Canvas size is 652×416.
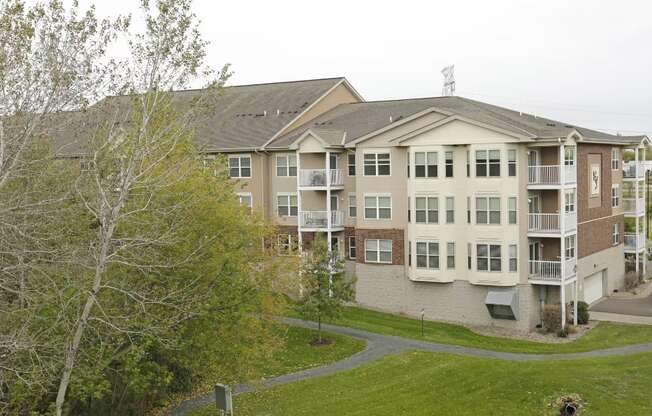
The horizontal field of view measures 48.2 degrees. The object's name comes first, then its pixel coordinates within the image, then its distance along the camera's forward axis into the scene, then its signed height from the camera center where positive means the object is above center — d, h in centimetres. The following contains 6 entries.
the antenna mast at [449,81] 4781 +784
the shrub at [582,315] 3644 -586
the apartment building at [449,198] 3534 +15
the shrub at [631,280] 4547 -522
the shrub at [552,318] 3462 -570
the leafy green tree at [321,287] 3139 -371
